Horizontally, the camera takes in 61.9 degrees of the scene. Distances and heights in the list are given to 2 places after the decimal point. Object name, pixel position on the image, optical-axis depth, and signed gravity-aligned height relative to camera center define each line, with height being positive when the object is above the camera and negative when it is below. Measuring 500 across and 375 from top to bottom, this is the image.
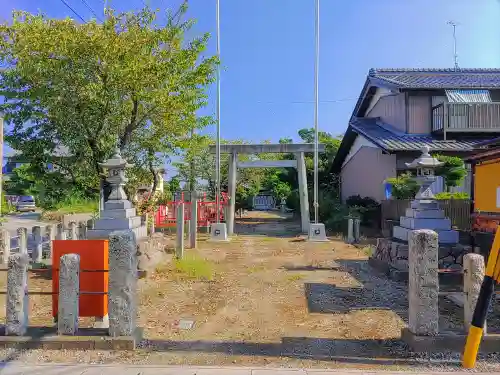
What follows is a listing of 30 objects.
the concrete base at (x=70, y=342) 4.50 -1.58
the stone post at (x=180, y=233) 9.97 -0.88
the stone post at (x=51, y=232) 10.36 -0.89
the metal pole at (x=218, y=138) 15.17 +2.19
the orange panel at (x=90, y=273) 4.92 -0.90
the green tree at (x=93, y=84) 8.52 +2.41
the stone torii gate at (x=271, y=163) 16.94 +1.48
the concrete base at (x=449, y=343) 4.36 -1.54
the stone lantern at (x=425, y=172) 8.14 +0.51
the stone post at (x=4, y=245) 9.44 -1.10
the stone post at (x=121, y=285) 4.54 -0.97
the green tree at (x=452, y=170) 14.55 +0.97
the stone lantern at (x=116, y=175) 8.30 +0.44
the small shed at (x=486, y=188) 8.73 +0.22
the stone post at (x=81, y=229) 10.55 -0.85
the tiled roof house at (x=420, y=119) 16.50 +3.30
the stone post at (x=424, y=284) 4.46 -0.94
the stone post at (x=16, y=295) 4.54 -1.08
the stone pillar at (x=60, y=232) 10.37 -0.90
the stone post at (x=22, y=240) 9.55 -1.00
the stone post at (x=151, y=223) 13.17 -0.87
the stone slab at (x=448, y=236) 7.84 -0.73
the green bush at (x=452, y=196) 13.81 +0.05
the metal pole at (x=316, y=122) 15.60 +2.87
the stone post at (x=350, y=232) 14.16 -1.19
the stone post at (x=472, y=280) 4.42 -0.87
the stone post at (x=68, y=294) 4.59 -1.08
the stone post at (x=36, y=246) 9.61 -1.15
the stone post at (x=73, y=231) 10.81 -0.90
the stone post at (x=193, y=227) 12.70 -0.92
